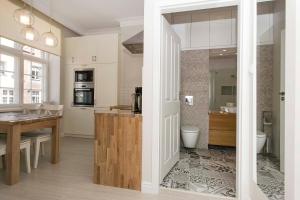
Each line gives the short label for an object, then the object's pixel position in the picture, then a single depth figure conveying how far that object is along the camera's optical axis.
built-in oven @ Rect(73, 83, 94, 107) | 4.57
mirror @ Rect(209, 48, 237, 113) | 3.90
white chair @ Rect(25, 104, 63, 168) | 2.62
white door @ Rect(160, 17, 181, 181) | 2.20
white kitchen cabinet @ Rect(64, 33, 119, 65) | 4.41
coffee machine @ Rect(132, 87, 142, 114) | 2.29
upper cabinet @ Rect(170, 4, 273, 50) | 3.64
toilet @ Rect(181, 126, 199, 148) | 3.44
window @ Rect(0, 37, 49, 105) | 3.68
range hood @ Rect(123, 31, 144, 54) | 3.64
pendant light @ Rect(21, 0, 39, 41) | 2.59
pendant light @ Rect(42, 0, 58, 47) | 2.77
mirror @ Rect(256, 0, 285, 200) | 1.28
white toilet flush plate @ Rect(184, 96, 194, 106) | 3.90
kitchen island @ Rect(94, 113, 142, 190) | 2.08
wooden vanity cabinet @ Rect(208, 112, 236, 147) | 3.75
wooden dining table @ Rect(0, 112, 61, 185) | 2.13
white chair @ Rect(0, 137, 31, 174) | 2.34
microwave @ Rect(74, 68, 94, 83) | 4.57
